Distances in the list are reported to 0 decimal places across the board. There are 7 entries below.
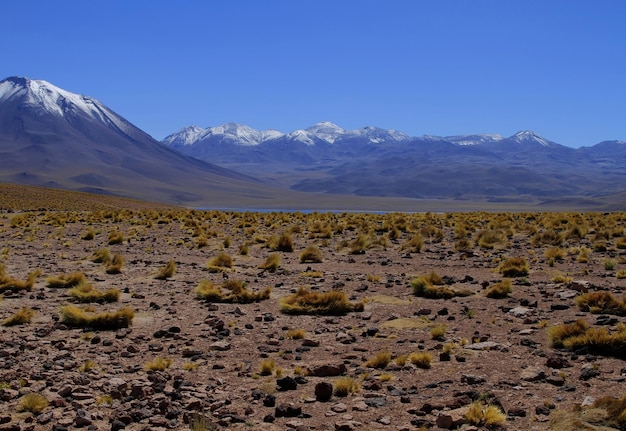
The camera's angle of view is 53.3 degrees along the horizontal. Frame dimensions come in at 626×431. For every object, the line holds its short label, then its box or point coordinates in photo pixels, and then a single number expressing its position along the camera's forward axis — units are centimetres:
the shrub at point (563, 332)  892
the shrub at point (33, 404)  684
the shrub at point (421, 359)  832
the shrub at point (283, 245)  2167
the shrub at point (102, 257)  1849
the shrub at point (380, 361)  838
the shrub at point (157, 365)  838
